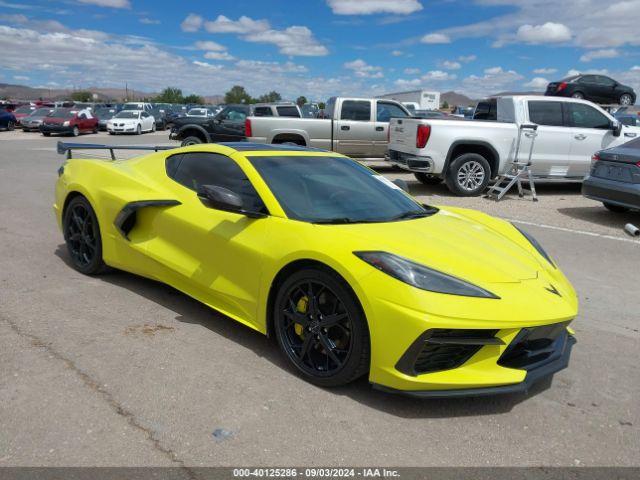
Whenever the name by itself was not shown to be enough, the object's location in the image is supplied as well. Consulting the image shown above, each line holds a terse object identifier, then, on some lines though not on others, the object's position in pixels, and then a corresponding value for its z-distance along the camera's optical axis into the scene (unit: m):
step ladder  10.38
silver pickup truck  13.87
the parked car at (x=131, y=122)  31.34
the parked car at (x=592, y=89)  18.72
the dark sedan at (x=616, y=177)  8.14
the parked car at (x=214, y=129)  16.58
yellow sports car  2.76
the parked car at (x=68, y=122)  27.67
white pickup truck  10.37
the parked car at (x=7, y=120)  30.44
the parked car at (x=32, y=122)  30.16
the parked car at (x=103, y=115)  33.19
